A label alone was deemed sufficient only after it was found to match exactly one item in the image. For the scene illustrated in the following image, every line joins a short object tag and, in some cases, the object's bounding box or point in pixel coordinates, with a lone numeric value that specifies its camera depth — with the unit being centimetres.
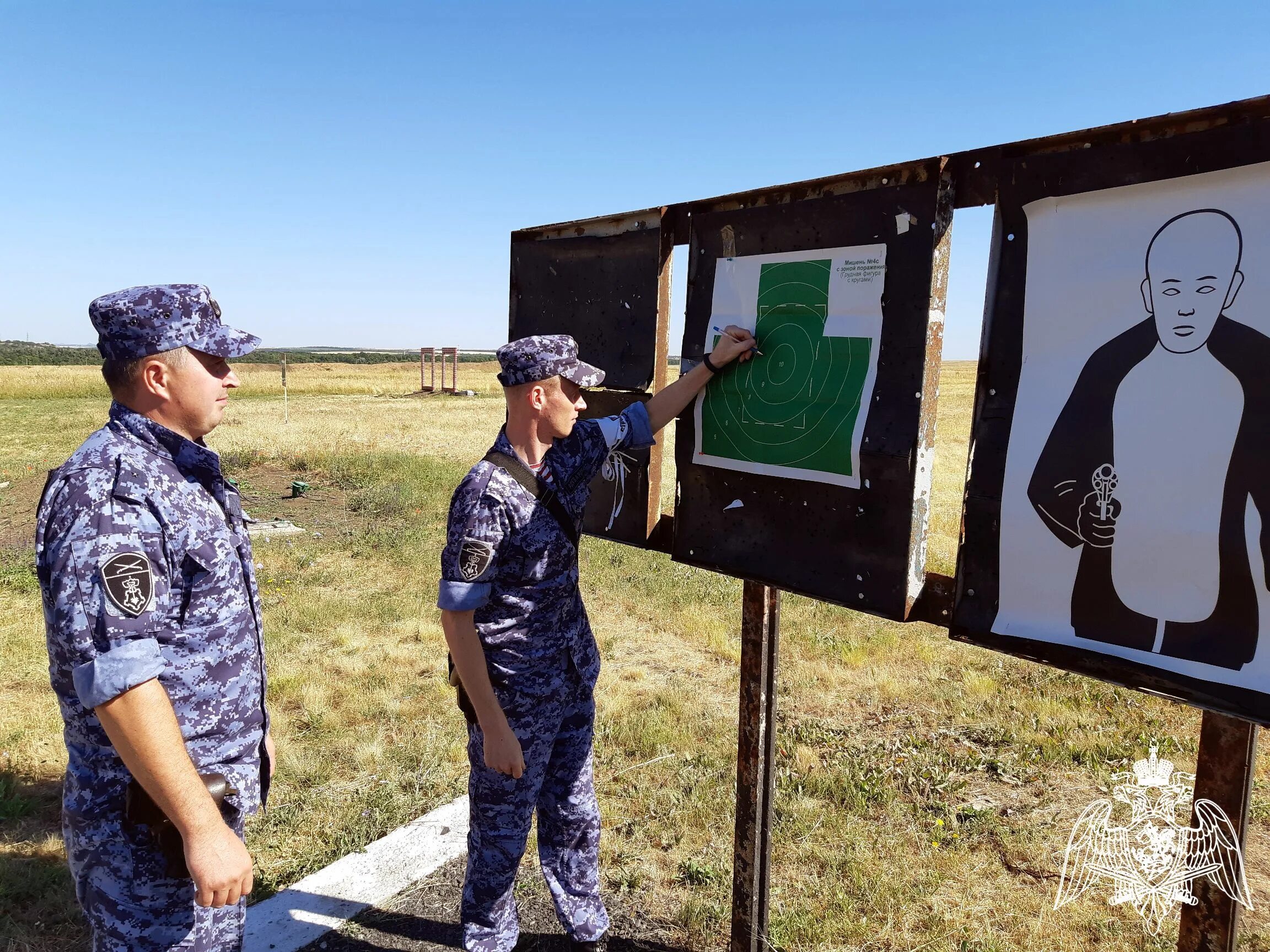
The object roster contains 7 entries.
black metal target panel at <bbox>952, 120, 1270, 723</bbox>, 147
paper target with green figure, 213
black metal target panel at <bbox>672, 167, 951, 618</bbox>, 200
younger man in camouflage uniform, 243
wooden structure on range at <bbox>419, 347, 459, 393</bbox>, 4244
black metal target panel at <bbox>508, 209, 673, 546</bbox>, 288
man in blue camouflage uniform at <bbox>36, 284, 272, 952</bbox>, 168
